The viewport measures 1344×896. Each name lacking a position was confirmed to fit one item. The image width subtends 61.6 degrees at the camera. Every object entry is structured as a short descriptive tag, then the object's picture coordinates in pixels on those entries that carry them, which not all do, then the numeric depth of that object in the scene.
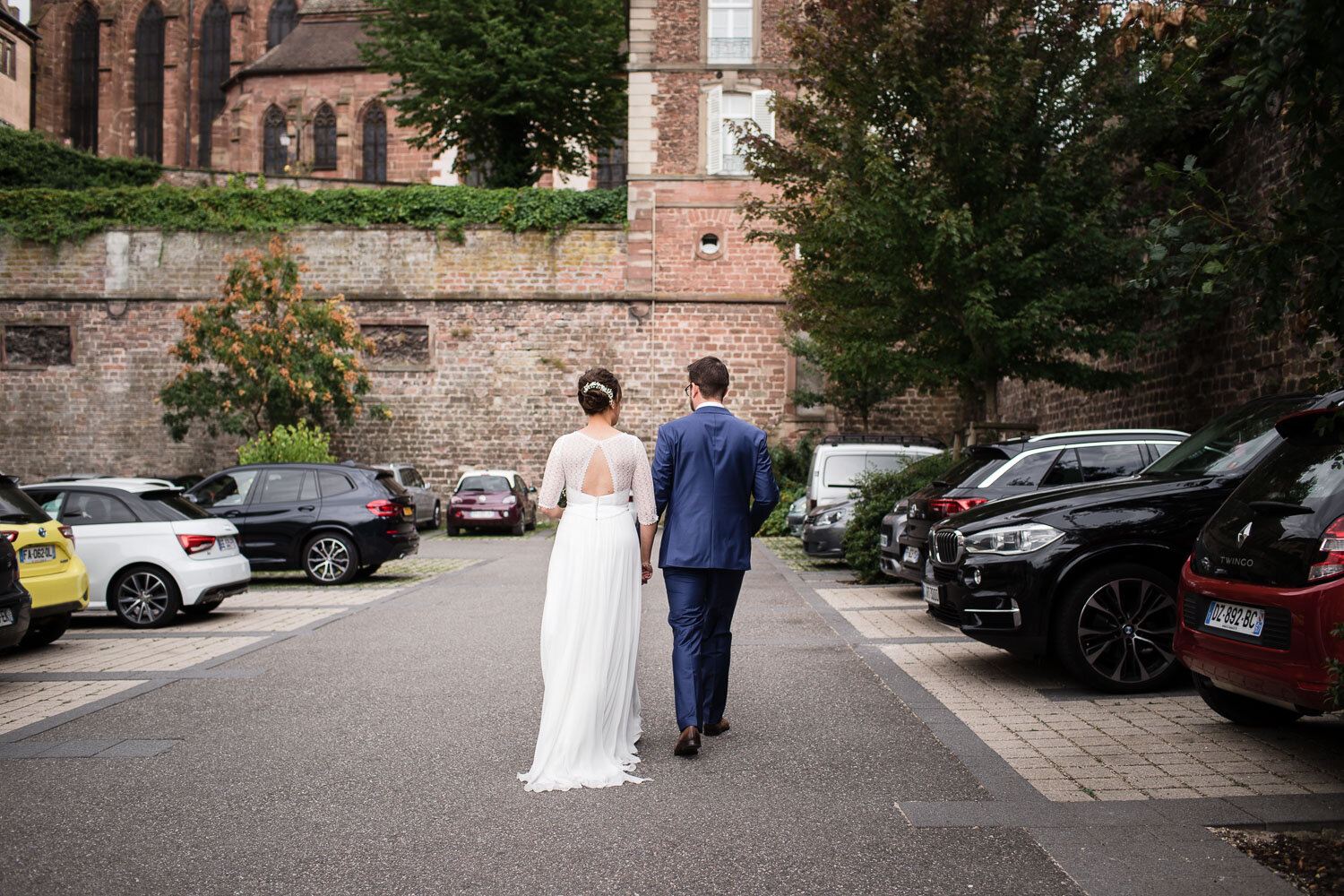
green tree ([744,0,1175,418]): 14.12
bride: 5.23
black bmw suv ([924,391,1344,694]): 7.04
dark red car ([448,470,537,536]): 25.66
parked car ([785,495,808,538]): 20.55
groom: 5.65
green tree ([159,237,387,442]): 27.02
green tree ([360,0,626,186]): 31.55
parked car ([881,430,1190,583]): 9.68
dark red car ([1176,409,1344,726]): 4.63
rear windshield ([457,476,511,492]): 26.16
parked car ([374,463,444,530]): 27.51
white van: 15.96
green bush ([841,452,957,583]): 13.62
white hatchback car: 10.99
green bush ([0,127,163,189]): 33.28
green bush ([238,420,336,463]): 23.83
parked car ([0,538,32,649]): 7.49
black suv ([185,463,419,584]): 15.02
